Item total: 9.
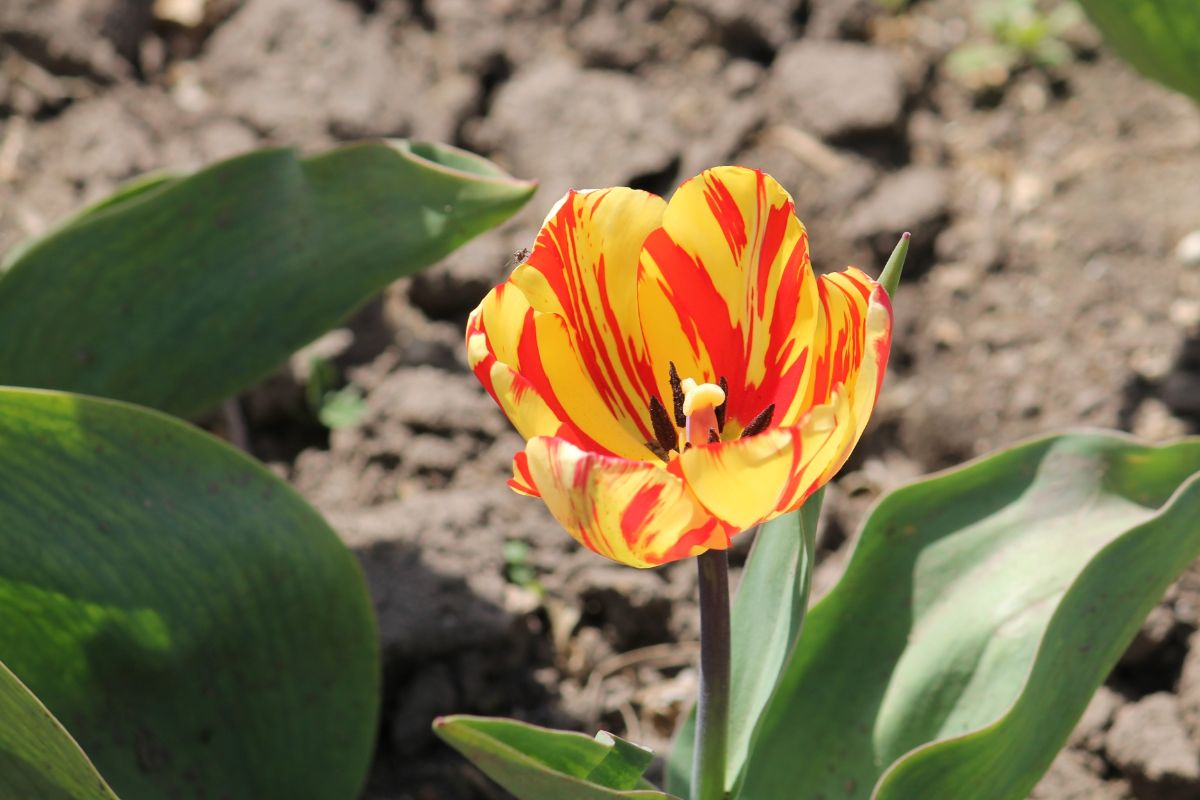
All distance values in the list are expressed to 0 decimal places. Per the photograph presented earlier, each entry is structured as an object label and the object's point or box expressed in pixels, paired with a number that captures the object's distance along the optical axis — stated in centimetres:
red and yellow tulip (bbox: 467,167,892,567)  127
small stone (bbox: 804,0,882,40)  195
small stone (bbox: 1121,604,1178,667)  151
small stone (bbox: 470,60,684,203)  180
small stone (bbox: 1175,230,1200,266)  168
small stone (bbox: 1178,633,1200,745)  148
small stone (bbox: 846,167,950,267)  174
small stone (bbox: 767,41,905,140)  184
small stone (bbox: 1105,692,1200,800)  147
